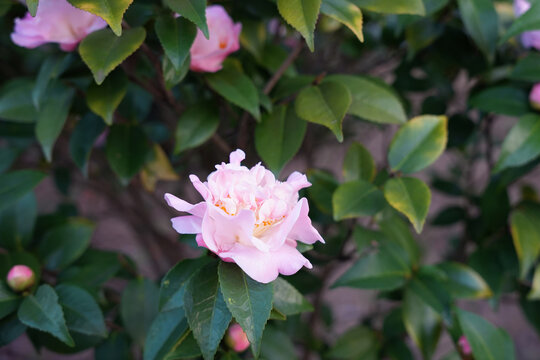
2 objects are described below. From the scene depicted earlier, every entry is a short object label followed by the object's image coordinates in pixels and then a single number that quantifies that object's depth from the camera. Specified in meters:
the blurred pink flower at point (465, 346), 0.86
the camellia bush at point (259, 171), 0.56
